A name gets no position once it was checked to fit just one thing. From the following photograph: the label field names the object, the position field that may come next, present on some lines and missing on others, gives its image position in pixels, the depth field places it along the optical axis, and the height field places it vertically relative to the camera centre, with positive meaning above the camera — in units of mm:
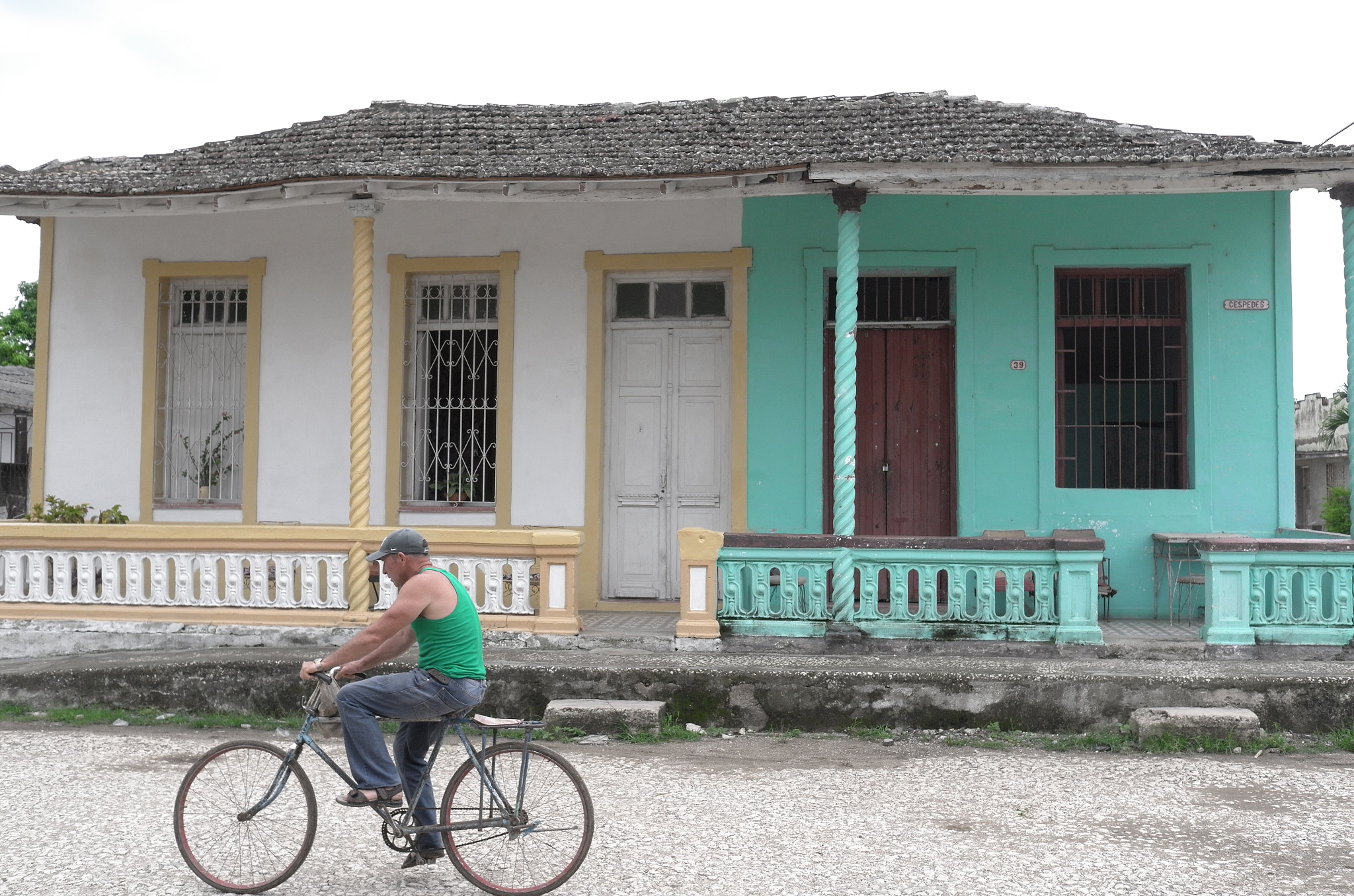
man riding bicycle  4500 -699
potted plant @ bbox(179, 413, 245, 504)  10781 +326
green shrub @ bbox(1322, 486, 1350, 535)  23047 -225
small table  9000 -497
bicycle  4535 -1242
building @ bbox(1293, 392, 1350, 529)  28469 +923
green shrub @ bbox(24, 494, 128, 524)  10031 -173
